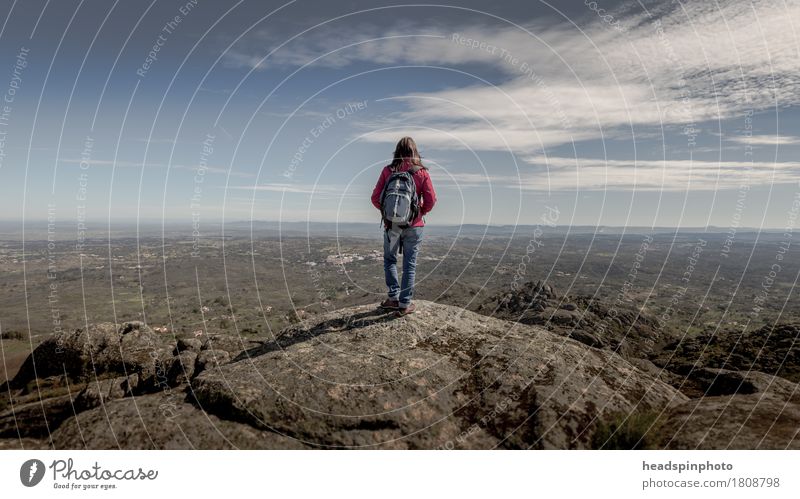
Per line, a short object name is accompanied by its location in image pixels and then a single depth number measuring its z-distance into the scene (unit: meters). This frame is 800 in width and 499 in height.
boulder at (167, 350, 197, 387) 10.37
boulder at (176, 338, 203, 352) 16.11
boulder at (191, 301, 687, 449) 6.28
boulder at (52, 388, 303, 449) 6.03
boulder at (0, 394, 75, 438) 6.81
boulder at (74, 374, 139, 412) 9.51
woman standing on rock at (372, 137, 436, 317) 8.98
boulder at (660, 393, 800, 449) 5.76
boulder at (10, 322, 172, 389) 15.33
